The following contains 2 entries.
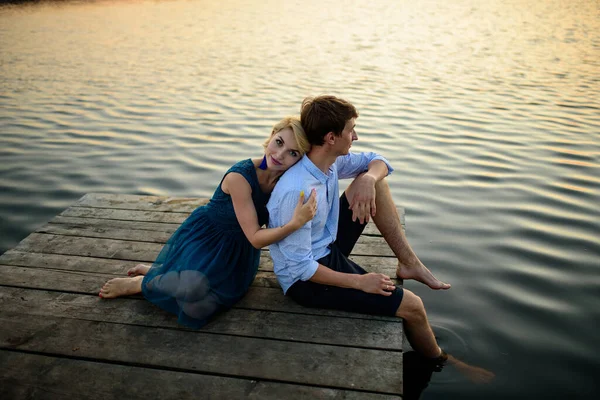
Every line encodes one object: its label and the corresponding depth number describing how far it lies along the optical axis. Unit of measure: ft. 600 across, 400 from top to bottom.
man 9.64
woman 9.73
